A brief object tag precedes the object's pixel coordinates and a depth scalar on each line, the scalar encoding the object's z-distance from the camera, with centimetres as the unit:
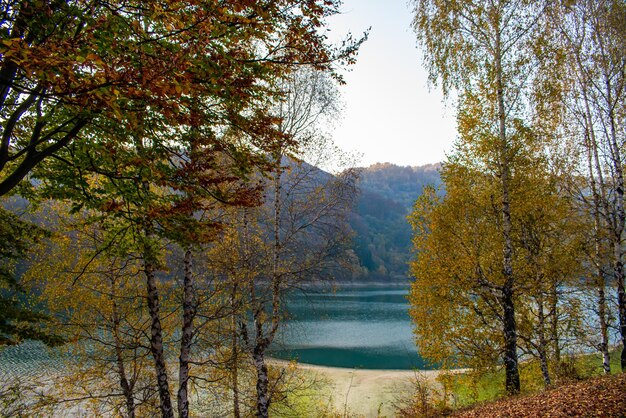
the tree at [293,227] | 959
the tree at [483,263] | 1019
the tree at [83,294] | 1038
